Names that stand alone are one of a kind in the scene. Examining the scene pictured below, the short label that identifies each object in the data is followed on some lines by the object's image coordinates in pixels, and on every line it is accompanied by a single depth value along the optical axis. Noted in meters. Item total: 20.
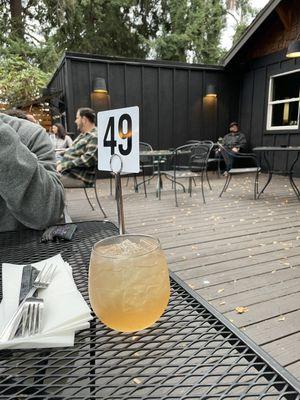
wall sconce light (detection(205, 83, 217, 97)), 7.84
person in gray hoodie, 0.80
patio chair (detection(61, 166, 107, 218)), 3.46
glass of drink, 0.41
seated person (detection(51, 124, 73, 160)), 6.18
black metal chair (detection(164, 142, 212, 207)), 4.30
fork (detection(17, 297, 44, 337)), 0.40
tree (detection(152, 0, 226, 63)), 11.42
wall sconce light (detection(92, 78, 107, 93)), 6.71
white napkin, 0.40
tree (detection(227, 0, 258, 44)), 12.07
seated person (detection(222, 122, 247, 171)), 7.48
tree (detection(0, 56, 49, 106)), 9.00
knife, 0.48
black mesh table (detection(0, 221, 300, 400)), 0.35
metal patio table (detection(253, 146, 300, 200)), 4.02
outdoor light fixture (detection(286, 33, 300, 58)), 4.95
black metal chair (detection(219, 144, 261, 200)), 4.45
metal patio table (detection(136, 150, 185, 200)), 4.44
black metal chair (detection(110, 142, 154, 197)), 5.43
